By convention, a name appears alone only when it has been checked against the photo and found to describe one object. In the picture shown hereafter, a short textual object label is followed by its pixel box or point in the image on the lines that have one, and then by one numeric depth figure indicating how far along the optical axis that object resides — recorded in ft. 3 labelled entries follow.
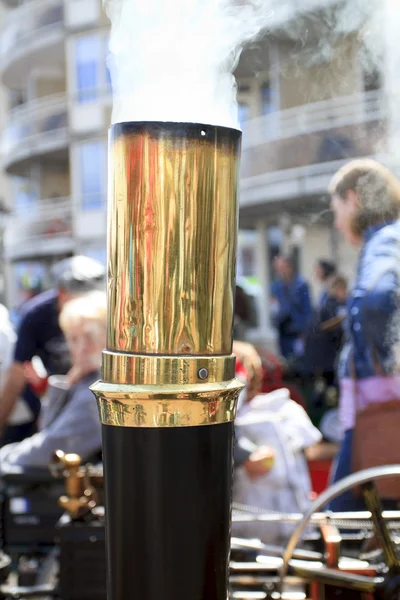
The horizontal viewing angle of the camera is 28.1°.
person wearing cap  12.59
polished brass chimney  2.82
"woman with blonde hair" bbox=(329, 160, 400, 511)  7.56
